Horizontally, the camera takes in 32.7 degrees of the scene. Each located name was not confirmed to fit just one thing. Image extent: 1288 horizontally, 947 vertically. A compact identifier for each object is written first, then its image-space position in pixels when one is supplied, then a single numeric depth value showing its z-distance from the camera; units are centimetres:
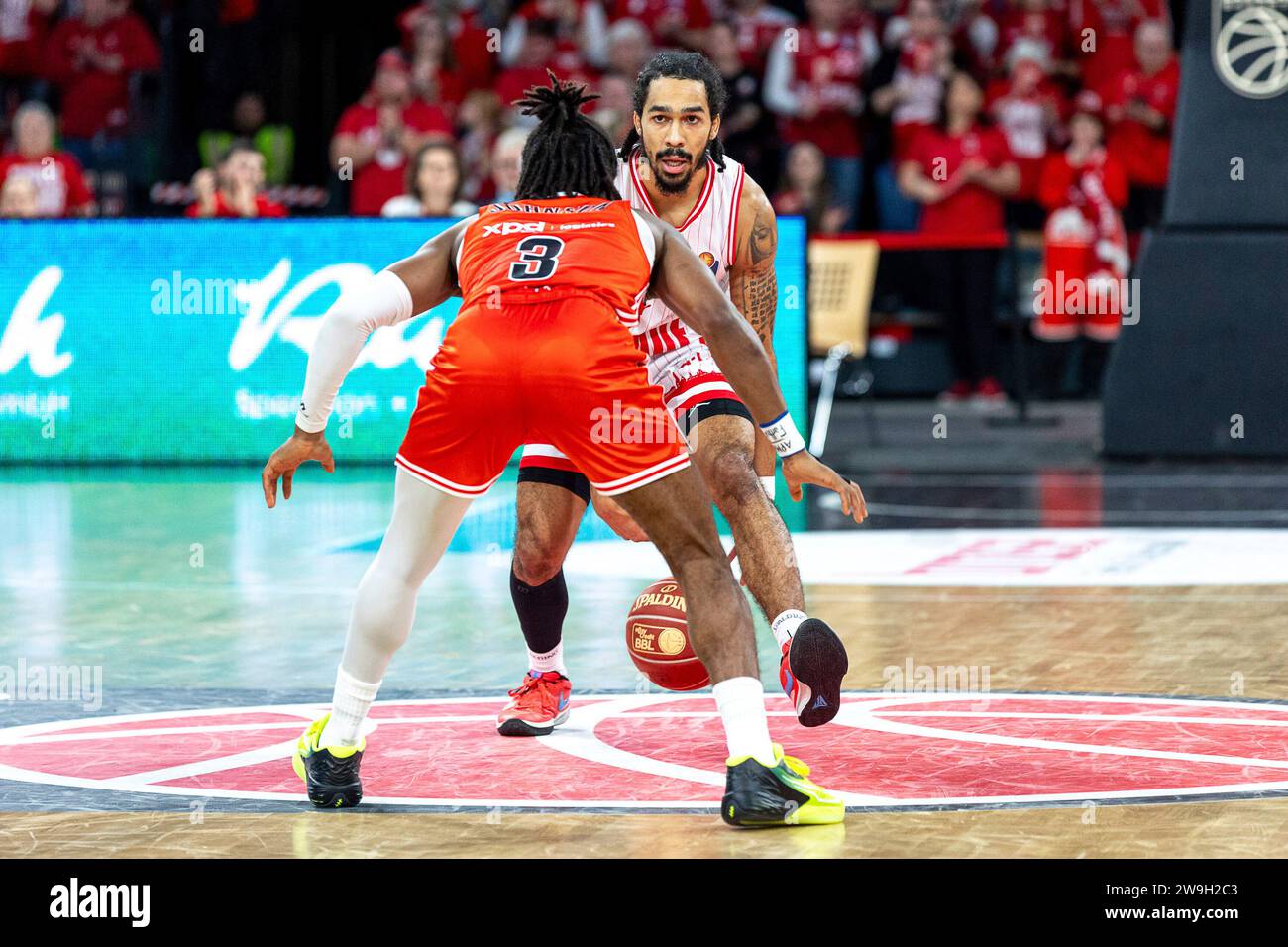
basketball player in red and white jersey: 660
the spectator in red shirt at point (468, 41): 1944
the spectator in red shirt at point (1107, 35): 1847
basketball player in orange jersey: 545
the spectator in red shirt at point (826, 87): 1848
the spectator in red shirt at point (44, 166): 1667
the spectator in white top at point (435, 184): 1461
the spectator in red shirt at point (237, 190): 1558
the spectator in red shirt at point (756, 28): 1894
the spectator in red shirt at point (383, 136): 1773
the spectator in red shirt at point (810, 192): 1741
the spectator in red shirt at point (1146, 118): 1791
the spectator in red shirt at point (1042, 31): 1873
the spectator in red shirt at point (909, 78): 1830
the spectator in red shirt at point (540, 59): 1884
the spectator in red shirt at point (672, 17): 1912
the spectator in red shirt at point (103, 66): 1945
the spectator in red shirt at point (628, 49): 1842
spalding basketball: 653
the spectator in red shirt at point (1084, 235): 1767
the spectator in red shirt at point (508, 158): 1240
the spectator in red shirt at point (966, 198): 1802
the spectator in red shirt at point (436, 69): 1856
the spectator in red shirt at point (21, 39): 1984
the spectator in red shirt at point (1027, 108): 1802
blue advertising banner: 1502
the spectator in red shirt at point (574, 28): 1912
